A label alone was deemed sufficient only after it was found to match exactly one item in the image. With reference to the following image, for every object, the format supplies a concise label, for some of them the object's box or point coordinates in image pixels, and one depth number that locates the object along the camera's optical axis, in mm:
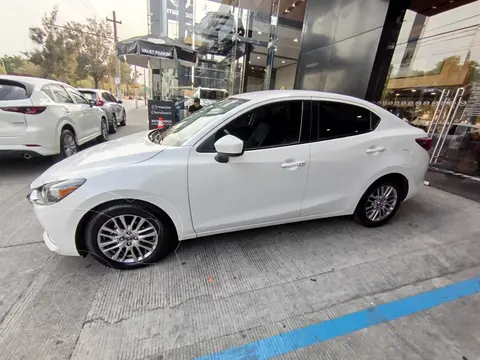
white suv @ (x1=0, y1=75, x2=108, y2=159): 4023
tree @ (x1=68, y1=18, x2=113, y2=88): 27984
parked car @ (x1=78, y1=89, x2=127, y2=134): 8977
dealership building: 5234
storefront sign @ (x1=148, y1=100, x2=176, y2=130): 7738
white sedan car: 2039
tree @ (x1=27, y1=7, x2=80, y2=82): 24828
